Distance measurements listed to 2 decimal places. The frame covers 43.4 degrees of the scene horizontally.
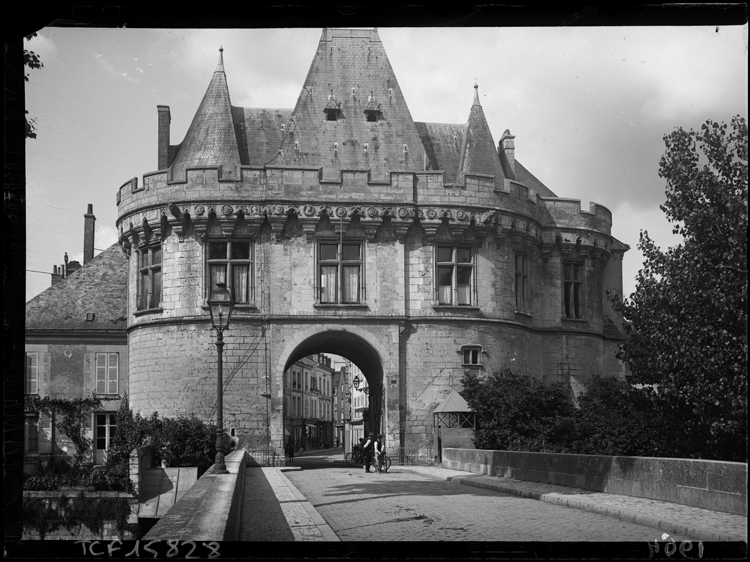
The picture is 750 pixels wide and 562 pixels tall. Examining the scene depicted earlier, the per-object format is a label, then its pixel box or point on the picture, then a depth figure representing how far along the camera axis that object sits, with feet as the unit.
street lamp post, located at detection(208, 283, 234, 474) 56.80
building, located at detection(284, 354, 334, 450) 277.85
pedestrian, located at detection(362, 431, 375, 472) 90.35
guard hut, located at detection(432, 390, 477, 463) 92.36
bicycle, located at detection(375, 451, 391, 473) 88.58
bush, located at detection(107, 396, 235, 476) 94.12
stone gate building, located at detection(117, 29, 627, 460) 101.45
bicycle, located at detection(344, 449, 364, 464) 116.86
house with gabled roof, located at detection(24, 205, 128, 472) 117.39
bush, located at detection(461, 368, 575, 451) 90.17
